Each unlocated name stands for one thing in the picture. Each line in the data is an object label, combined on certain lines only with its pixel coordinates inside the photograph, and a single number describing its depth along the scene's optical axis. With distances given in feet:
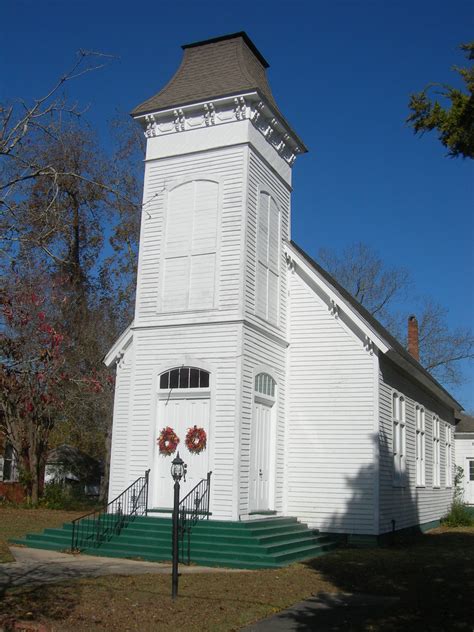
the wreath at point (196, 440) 51.85
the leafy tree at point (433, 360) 135.54
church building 52.95
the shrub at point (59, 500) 84.23
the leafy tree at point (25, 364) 19.98
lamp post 31.71
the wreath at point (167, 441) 52.95
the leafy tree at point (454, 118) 29.25
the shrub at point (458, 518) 78.23
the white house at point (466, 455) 102.73
